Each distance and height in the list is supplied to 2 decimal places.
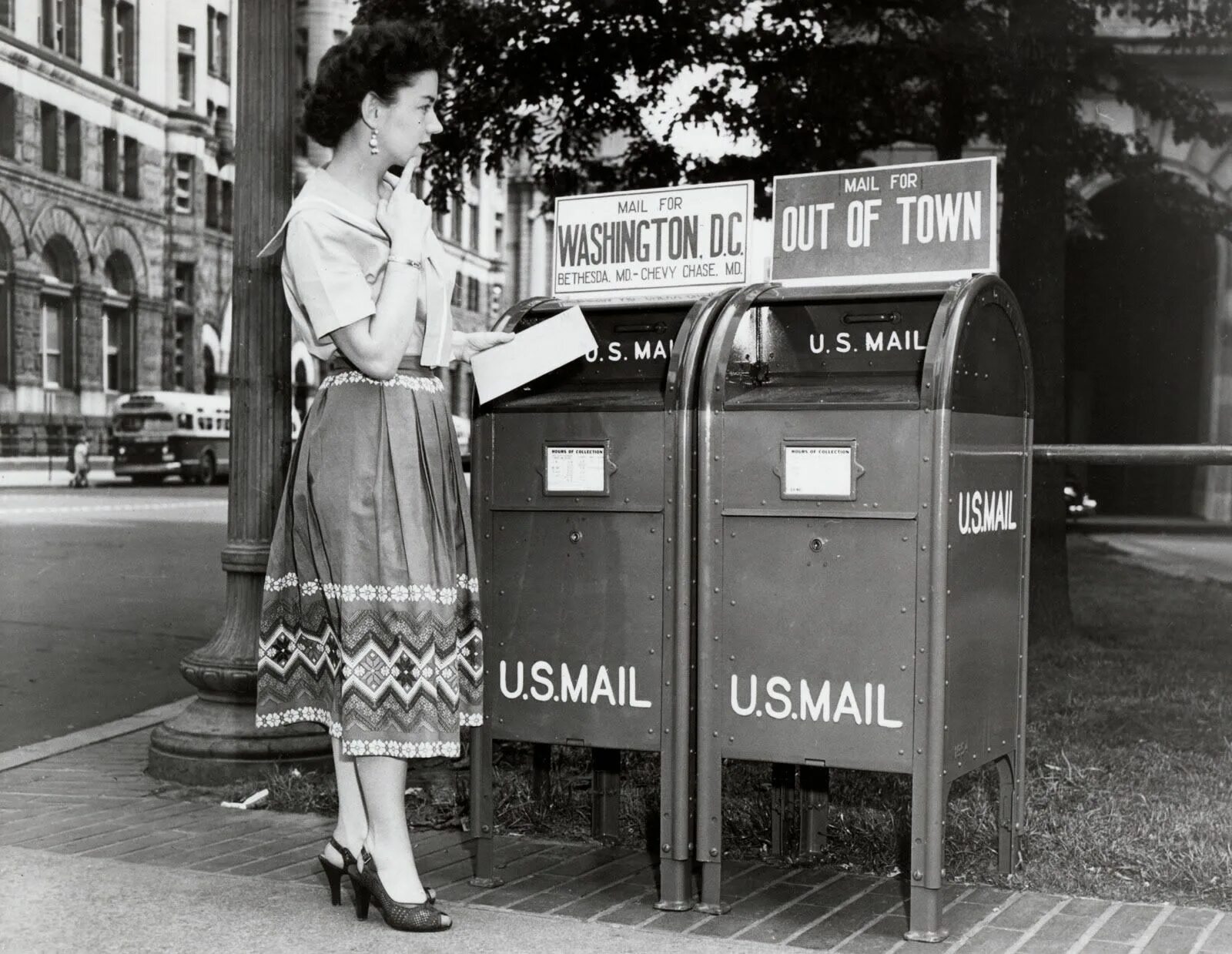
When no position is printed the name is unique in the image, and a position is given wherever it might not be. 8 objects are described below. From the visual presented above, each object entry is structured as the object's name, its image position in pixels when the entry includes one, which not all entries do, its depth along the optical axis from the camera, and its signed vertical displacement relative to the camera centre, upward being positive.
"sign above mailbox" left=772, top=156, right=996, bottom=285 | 3.80 +0.56
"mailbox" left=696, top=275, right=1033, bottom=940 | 3.60 -0.34
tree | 8.62 +2.12
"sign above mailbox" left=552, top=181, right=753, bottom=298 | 4.05 +0.54
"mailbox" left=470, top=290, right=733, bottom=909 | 3.88 -0.36
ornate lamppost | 5.42 +0.07
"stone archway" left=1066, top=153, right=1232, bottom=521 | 10.48 +0.97
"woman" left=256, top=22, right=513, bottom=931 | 3.57 -0.08
